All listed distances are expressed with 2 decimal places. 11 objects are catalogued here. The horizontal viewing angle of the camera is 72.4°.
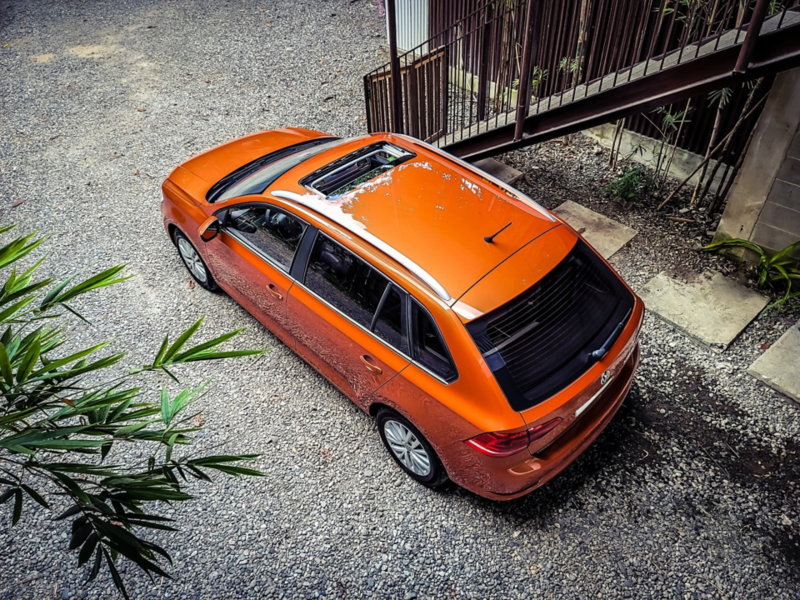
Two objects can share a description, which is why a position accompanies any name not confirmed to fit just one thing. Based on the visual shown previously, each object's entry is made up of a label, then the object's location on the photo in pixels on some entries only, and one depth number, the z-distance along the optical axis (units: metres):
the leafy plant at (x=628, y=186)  5.89
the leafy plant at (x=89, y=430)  2.20
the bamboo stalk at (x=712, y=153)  4.86
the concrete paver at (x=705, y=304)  4.58
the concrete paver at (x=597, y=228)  5.45
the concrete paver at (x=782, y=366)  4.15
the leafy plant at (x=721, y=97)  5.05
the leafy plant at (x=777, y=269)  4.71
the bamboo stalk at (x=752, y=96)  4.84
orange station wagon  3.01
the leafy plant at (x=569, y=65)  6.22
